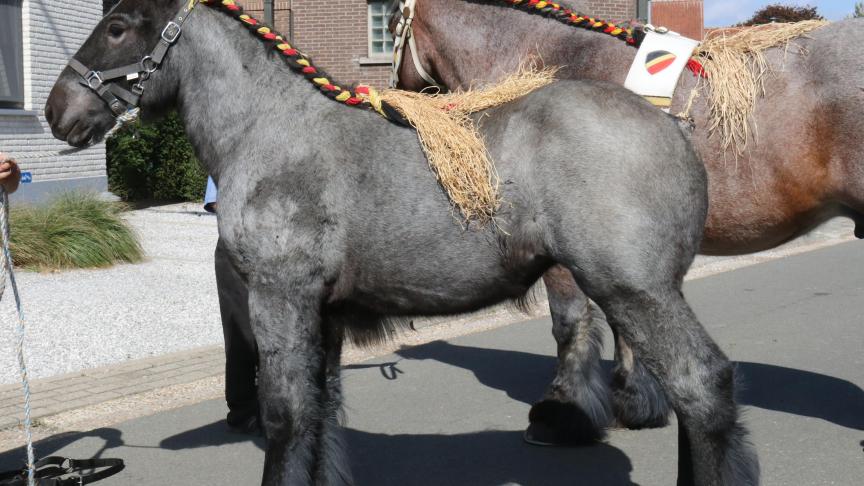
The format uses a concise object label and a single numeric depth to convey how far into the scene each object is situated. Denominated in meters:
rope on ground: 3.86
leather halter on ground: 4.08
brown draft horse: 4.22
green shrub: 16.75
